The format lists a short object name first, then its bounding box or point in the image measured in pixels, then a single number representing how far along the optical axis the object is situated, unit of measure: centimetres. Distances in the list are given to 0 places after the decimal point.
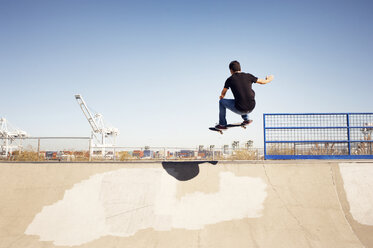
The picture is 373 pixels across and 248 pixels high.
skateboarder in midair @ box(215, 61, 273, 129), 395
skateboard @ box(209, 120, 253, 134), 451
